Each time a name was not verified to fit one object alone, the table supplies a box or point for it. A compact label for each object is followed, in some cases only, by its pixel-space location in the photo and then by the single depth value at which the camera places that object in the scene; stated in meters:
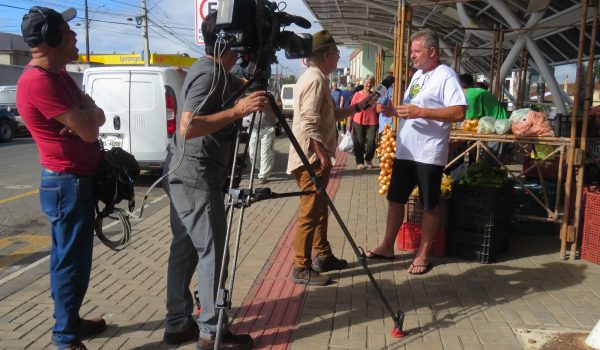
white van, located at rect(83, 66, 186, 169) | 8.93
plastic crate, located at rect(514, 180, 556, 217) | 5.91
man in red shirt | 2.86
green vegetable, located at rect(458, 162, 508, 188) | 4.93
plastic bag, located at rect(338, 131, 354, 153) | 10.96
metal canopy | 11.08
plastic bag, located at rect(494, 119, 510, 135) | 5.39
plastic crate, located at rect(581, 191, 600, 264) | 4.77
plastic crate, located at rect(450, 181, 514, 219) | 4.79
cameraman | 2.90
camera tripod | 2.80
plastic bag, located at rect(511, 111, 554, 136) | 5.23
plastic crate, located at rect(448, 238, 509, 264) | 4.86
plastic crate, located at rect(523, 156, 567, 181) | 6.66
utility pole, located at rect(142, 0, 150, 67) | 28.09
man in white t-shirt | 4.21
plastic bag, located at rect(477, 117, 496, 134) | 5.52
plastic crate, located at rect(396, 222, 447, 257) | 5.07
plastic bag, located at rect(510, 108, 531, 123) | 5.57
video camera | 2.68
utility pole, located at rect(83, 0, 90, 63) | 45.96
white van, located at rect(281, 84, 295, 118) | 25.05
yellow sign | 33.88
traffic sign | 8.41
